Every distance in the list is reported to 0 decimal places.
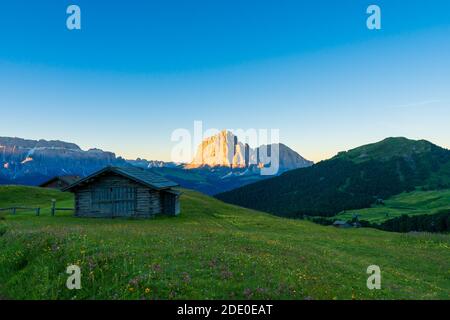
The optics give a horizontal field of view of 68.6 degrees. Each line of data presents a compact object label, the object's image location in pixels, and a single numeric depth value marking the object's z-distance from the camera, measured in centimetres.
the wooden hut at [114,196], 4781
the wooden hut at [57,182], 10219
